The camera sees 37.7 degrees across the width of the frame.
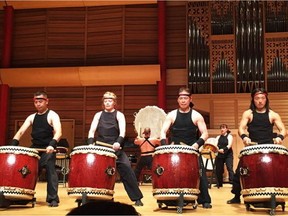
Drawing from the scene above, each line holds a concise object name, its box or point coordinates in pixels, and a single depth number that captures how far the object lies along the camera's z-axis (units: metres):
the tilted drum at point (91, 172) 4.29
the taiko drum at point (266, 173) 4.14
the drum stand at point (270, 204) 4.10
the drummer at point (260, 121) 4.62
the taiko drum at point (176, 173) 4.25
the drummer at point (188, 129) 4.62
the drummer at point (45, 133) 4.79
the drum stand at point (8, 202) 4.41
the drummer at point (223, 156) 8.10
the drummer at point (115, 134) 4.71
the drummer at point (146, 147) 7.75
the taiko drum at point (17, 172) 4.46
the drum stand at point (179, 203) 4.20
